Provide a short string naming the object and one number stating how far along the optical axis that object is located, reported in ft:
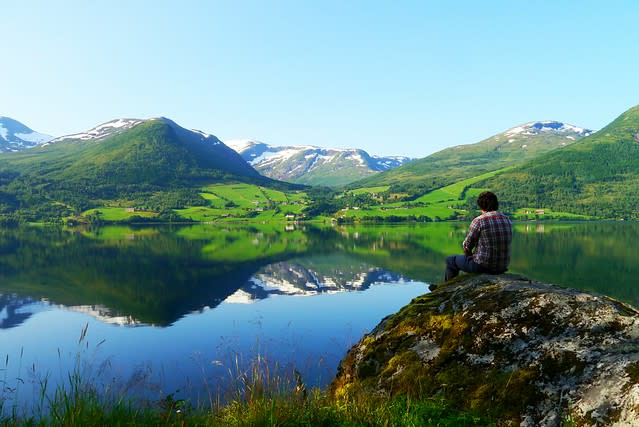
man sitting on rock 32.09
